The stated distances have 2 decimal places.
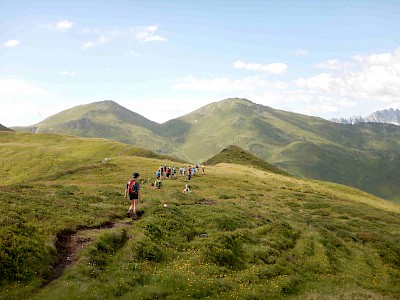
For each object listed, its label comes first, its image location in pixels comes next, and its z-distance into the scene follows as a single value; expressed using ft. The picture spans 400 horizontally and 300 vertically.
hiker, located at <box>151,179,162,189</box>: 199.05
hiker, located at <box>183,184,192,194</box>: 191.56
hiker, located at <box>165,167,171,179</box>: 253.44
